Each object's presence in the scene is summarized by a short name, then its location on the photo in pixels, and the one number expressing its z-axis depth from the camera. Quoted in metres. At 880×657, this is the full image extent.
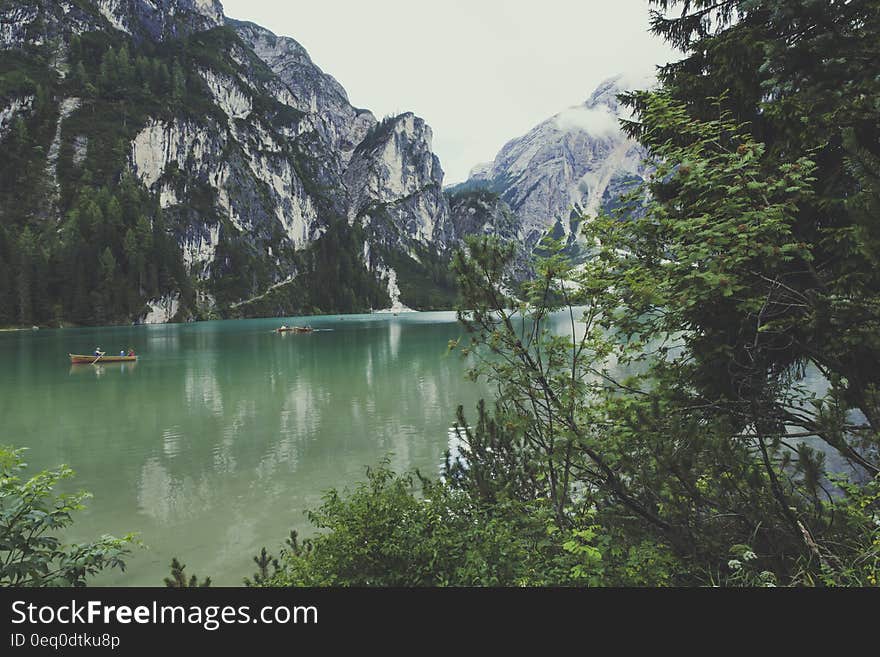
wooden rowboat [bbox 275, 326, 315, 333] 90.13
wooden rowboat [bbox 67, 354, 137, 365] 45.66
